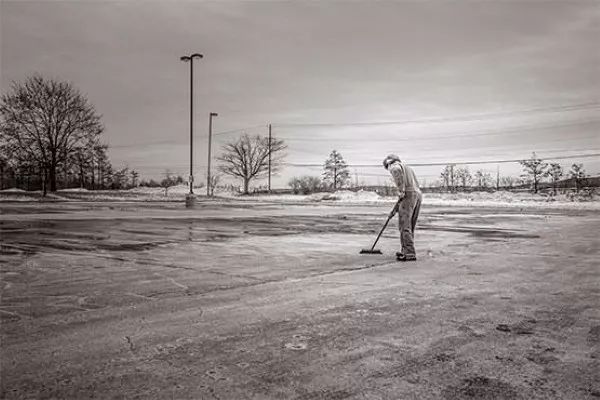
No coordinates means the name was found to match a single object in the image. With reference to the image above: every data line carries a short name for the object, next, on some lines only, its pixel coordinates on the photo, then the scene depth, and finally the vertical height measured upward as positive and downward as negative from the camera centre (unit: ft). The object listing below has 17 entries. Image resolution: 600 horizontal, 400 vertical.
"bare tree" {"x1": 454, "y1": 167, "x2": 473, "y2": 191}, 255.89 +7.72
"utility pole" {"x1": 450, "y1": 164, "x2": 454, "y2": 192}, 236.02 +8.74
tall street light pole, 98.41 +16.50
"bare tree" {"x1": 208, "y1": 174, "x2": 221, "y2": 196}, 255.91 +3.79
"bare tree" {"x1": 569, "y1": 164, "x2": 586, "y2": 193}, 187.87 +5.86
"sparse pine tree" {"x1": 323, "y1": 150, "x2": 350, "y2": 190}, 278.87 +11.02
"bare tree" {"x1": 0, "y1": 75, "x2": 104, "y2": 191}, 131.75 +17.22
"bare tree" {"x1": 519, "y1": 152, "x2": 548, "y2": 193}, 198.80 +9.13
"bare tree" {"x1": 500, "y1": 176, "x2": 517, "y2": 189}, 225.99 +3.89
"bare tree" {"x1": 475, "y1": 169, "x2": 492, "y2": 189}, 241.63 +5.49
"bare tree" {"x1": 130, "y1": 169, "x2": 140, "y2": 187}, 245.86 +4.01
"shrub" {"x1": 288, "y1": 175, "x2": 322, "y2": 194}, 257.14 +2.80
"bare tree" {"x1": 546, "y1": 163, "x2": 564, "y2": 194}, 198.38 +7.55
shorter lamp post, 177.78 +21.06
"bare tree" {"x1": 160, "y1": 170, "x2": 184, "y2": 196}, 244.14 +2.96
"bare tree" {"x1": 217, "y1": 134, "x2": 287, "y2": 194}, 250.16 +13.58
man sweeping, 26.89 -0.60
